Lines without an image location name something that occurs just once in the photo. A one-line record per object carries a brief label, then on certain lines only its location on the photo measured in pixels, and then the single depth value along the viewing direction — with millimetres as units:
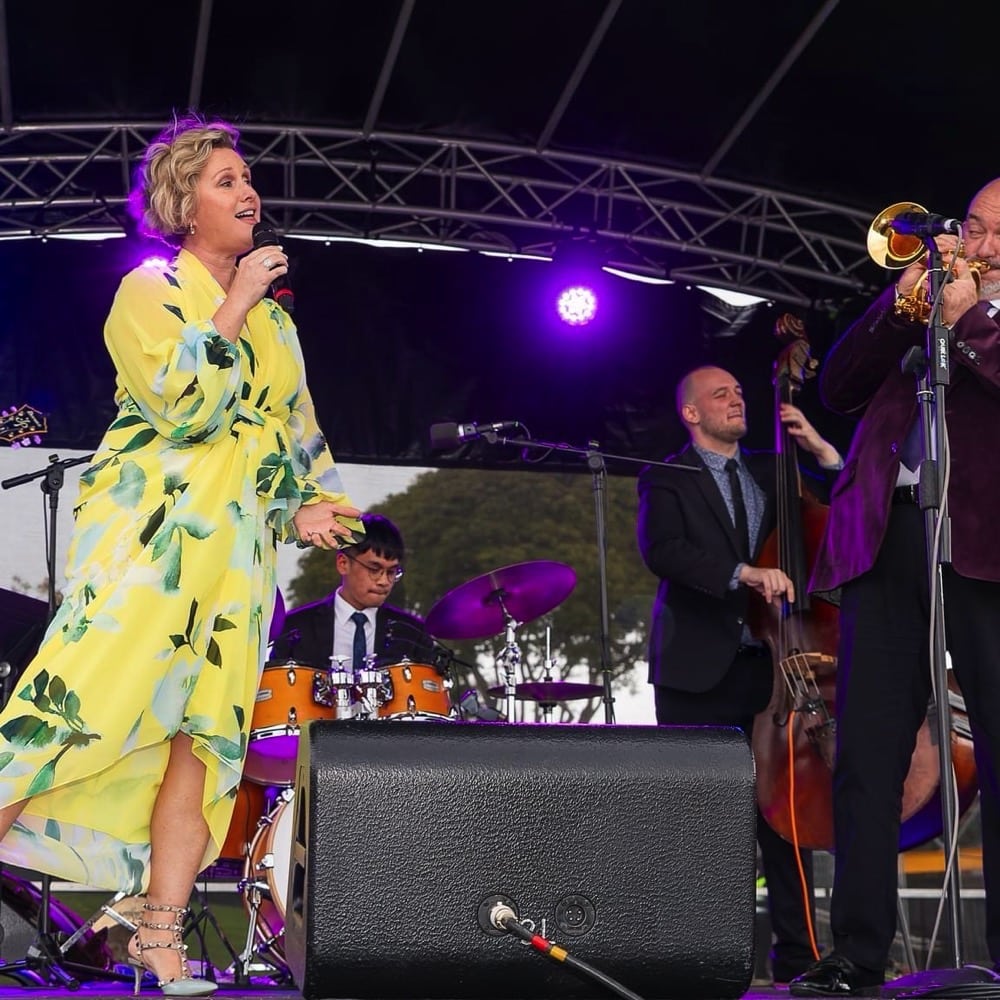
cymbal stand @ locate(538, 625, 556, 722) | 5785
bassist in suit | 4773
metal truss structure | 6035
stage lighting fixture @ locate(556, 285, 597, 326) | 6754
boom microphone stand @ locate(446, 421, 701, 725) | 4895
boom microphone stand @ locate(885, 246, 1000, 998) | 2883
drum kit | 4816
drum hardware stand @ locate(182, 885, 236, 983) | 4730
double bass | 4426
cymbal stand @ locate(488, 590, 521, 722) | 5395
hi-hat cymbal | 5547
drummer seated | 5730
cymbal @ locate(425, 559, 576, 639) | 5355
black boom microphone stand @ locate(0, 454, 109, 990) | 4355
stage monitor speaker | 2172
